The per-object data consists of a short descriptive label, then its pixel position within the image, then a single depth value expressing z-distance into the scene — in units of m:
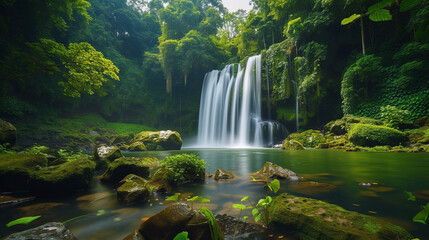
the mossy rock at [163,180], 3.77
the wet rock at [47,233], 1.75
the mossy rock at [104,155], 6.28
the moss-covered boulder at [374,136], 9.69
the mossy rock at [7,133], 7.07
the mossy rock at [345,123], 11.71
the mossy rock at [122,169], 4.64
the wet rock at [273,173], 4.57
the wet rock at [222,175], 4.88
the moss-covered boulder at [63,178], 3.58
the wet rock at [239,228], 2.13
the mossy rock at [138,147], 15.79
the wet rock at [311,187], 3.55
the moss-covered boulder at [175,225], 1.81
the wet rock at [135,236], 1.87
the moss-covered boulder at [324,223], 1.84
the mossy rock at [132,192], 3.21
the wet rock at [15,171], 3.76
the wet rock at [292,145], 12.60
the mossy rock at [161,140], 16.88
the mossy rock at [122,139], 18.51
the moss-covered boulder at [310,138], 13.66
